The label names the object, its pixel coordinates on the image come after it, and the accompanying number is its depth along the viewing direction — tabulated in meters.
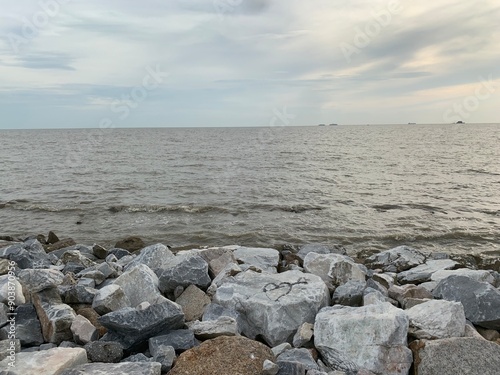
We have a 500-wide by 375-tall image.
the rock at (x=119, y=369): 3.68
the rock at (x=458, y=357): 3.90
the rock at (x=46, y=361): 3.65
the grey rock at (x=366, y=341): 4.19
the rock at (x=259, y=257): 7.68
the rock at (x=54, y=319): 4.54
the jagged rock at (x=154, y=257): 7.04
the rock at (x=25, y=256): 8.46
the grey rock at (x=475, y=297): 5.14
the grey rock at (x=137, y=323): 4.35
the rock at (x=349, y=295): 5.66
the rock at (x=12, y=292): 4.98
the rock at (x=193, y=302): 5.52
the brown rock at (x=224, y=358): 3.86
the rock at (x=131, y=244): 11.86
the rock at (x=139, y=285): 5.61
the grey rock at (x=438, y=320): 4.53
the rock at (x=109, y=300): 5.14
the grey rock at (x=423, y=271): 8.56
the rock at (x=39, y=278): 5.29
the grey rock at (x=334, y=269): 6.74
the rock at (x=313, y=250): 9.85
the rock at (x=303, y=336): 4.67
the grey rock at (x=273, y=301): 4.98
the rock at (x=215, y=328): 4.59
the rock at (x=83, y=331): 4.50
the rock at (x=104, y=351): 4.07
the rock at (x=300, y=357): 4.03
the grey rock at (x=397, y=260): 10.12
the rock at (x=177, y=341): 4.34
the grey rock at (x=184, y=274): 5.96
